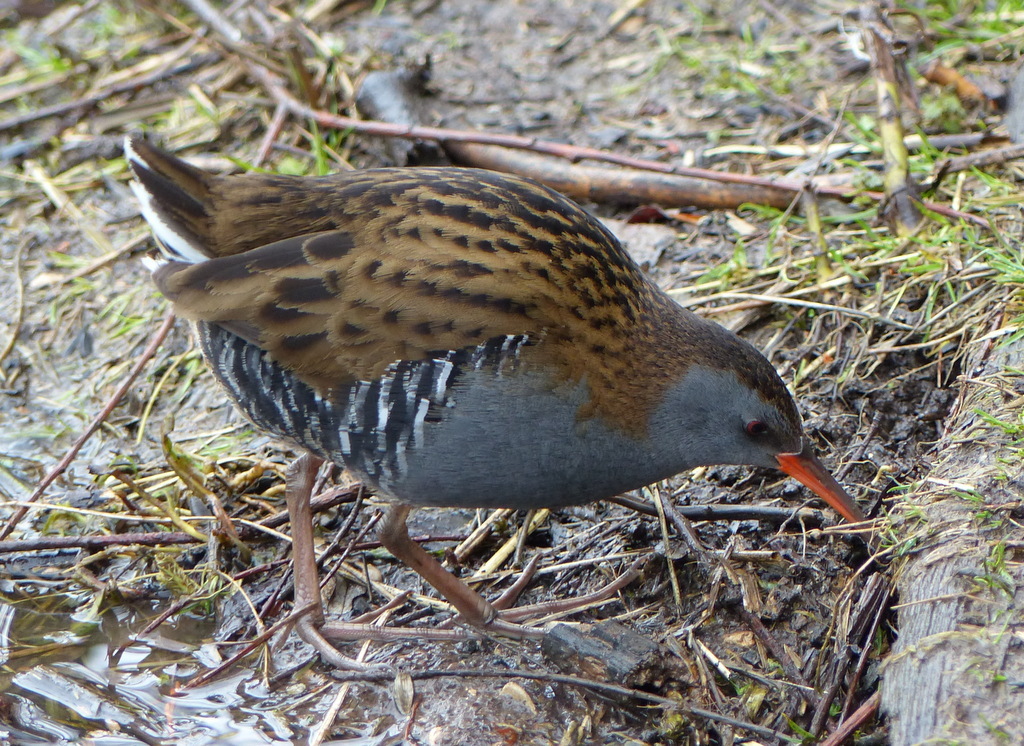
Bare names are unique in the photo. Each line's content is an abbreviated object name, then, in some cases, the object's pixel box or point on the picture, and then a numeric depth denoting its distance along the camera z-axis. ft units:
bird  19.75
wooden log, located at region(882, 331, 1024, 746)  15.43
